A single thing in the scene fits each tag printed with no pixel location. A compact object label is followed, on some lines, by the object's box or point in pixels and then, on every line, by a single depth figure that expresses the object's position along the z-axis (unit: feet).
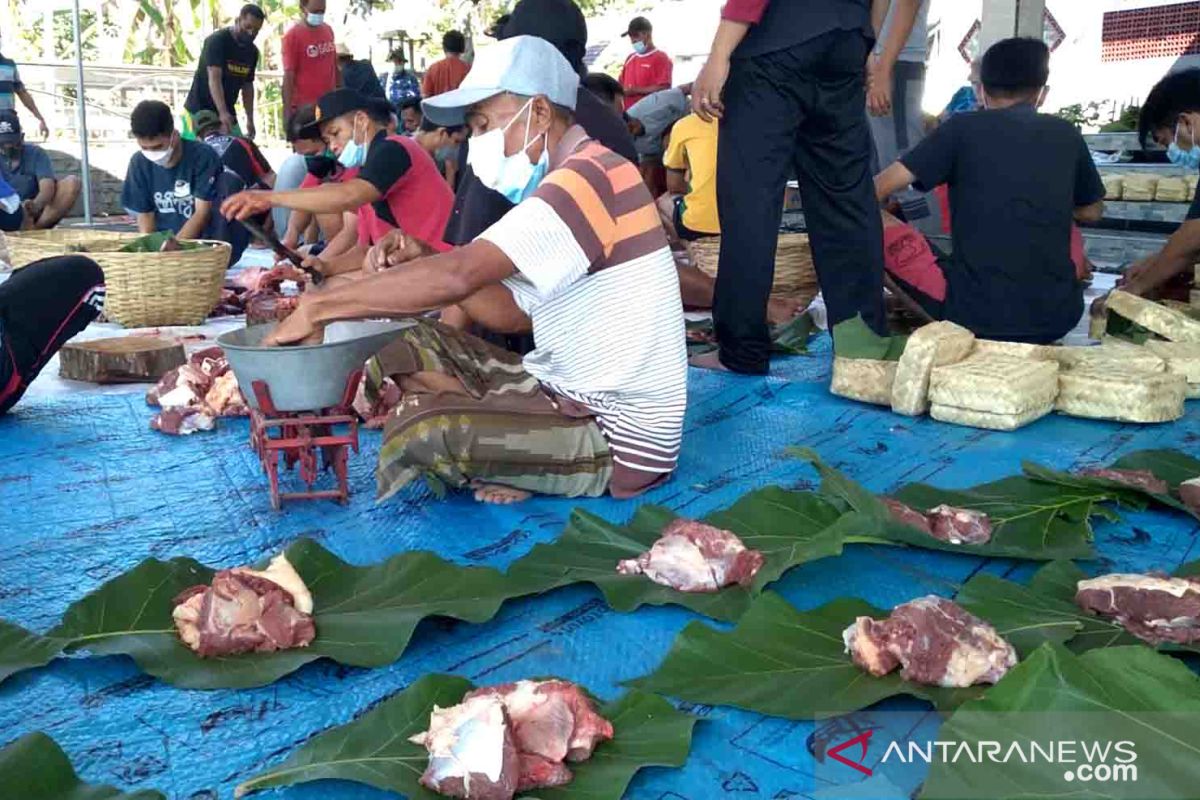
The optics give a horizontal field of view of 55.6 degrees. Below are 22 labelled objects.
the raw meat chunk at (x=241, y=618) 6.82
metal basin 8.76
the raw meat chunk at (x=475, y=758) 5.32
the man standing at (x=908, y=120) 21.06
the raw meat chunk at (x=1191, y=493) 9.18
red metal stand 9.31
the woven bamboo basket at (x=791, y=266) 18.99
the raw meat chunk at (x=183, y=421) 12.30
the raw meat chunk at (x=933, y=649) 6.30
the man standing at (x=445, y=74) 38.04
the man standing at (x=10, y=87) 30.68
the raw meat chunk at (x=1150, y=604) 6.78
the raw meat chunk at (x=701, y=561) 7.68
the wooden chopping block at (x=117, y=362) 14.62
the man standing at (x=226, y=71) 32.24
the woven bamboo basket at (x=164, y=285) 17.42
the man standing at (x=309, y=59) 32.53
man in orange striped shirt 8.89
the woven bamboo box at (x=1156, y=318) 14.03
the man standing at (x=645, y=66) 39.65
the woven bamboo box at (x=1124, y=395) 12.26
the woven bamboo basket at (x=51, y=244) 17.69
